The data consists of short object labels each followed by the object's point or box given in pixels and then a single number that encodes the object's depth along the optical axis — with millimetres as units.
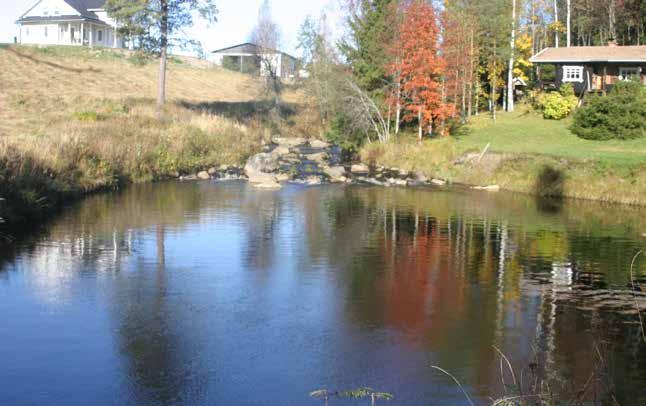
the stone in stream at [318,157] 46781
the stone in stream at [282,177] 39925
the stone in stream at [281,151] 47050
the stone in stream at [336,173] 40000
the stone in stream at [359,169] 42750
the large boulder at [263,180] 37281
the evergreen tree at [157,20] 50312
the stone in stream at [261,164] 41938
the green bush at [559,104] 51875
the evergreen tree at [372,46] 45875
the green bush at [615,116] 42938
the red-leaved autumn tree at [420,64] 44156
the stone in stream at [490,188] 37231
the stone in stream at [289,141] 52875
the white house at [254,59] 65438
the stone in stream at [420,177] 40156
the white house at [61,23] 82688
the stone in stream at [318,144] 53688
